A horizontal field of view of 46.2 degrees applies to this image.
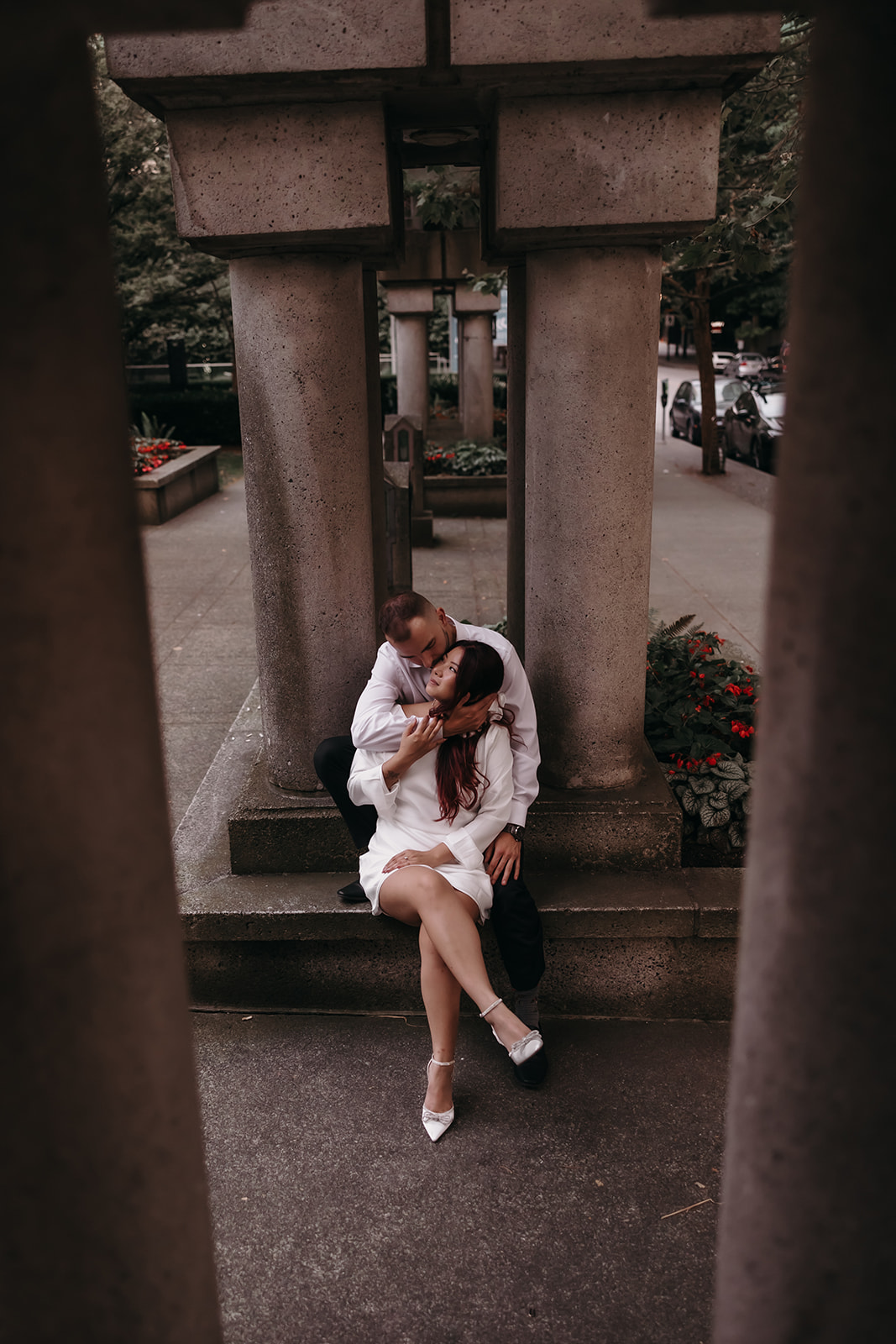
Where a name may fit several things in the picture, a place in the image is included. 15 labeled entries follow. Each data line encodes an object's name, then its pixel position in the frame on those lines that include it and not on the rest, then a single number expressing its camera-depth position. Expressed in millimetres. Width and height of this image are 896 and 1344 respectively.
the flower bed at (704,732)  4453
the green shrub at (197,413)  22828
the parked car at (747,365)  37031
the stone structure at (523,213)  3334
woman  3566
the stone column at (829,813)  1153
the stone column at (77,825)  1214
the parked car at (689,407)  22250
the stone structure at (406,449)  11914
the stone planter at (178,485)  13086
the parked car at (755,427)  18109
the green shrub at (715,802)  4422
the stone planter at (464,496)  13844
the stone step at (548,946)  4016
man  3752
